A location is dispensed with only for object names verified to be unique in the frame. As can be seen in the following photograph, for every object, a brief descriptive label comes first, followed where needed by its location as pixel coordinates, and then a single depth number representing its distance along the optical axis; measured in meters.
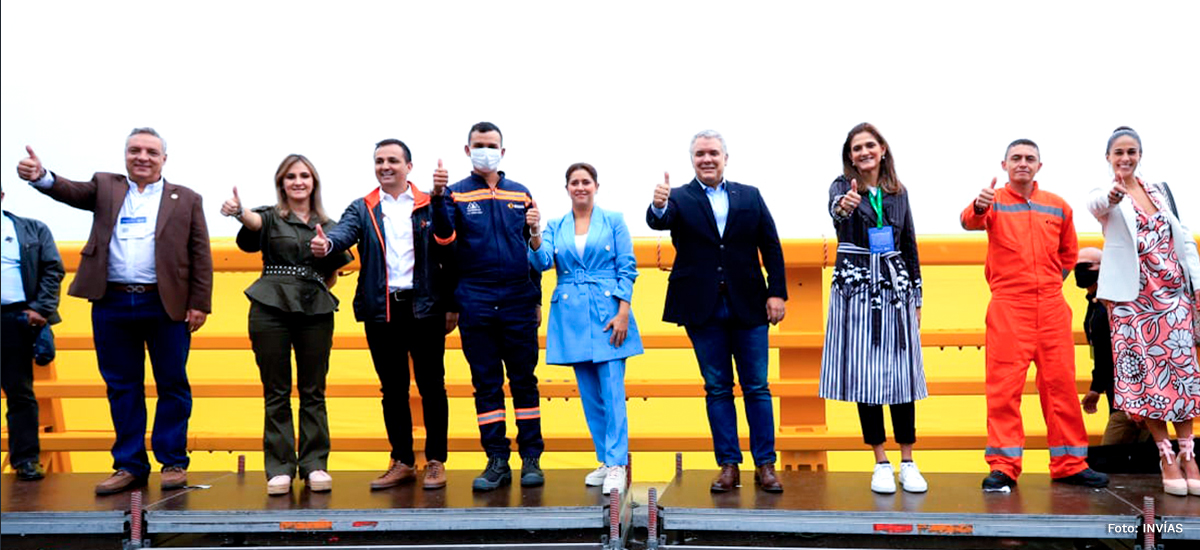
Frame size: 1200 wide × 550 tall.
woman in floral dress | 3.71
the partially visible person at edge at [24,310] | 4.55
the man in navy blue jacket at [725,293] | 3.80
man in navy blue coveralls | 3.86
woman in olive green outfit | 3.93
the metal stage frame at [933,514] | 3.21
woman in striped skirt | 3.74
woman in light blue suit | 3.85
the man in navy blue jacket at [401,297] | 3.88
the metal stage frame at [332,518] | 3.38
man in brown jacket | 3.98
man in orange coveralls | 3.77
